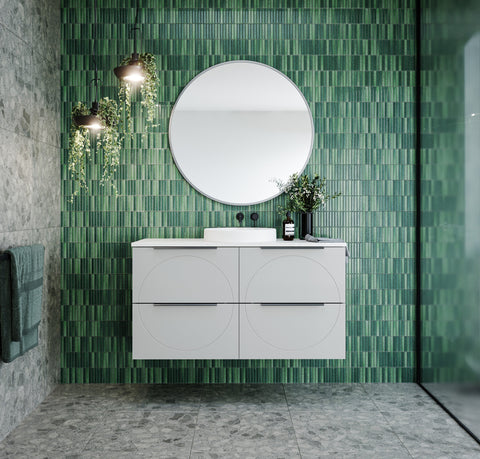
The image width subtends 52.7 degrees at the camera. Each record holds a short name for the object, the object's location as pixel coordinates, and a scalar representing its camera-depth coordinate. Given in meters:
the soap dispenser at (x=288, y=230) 2.74
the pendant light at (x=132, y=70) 2.50
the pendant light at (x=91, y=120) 2.61
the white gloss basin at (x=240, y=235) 2.56
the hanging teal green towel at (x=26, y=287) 2.13
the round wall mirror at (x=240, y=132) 2.91
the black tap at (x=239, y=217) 2.91
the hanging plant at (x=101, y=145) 2.77
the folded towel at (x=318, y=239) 2.56
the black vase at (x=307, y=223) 2.82
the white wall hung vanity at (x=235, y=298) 2.48
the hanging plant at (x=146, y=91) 2.75
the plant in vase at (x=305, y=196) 2.82
